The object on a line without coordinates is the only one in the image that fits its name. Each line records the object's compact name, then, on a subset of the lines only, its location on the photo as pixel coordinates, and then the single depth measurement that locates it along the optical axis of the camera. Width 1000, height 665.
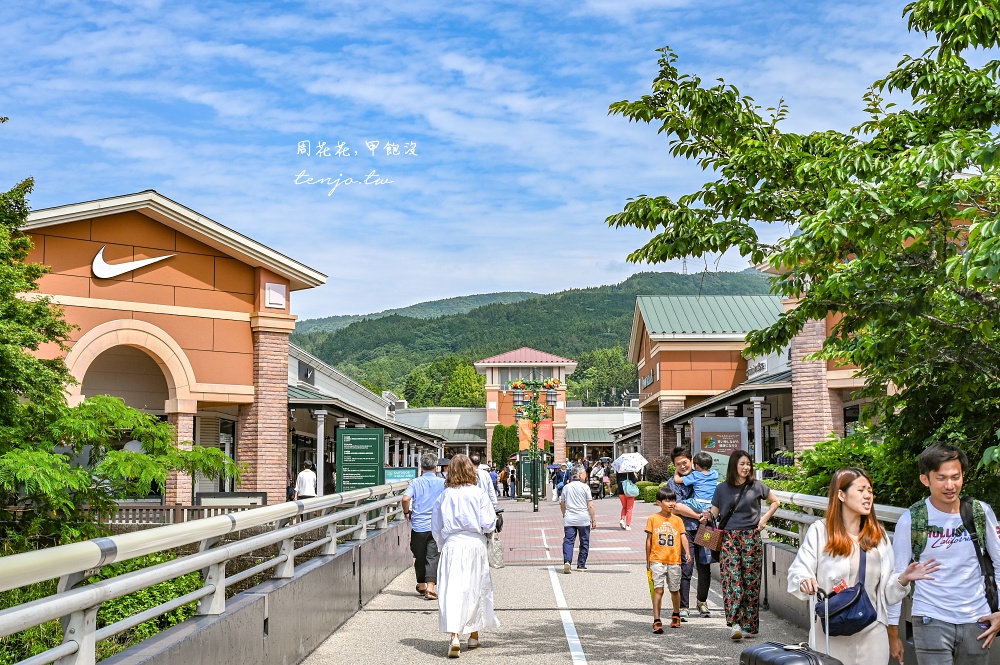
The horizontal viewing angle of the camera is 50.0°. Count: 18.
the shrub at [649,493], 41.34
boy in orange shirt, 10.88
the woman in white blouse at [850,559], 5.69
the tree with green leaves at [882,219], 6.92
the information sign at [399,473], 28.47
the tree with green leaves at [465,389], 154.29
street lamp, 51.28
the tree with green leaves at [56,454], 14.11
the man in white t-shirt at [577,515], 16.80
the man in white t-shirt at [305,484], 28.48
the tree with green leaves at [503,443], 79.38
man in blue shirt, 13.84
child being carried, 11.87
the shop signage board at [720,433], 32.72
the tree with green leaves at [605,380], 194.12
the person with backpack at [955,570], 5.41
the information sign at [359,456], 26.34
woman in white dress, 9.66
